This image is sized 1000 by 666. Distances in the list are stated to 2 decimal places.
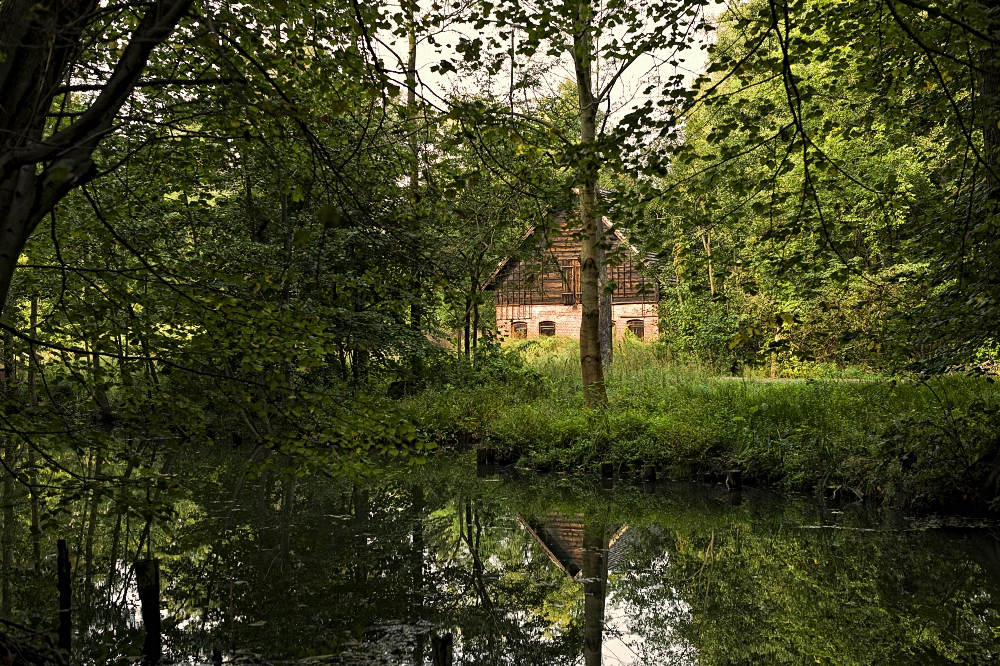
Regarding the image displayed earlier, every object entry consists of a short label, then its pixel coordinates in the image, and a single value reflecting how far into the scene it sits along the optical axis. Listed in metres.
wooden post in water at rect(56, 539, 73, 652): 5.85
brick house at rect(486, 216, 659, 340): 33.50
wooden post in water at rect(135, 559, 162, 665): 5.99
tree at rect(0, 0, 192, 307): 3.69
